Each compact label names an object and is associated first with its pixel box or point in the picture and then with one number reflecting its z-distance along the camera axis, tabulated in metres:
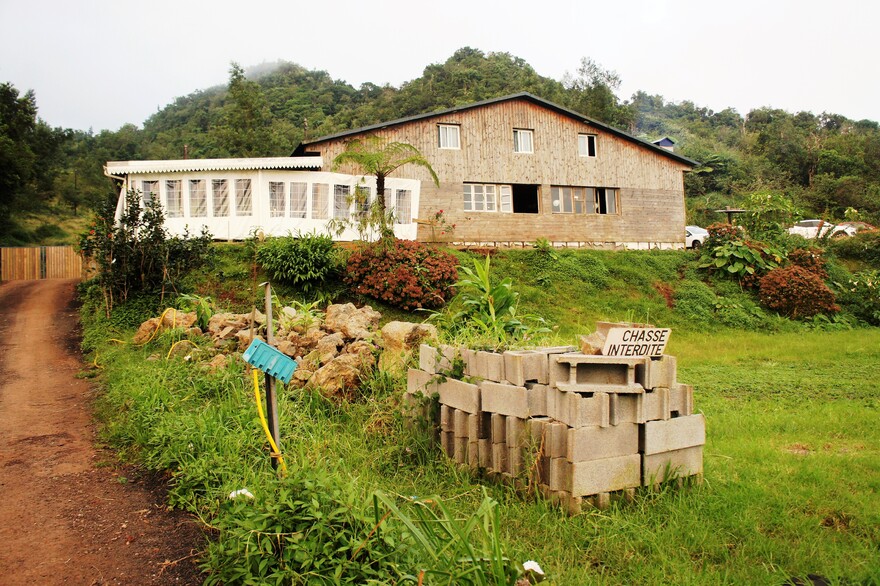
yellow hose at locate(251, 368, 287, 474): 4.57
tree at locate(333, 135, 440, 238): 18.42
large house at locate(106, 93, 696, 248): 19.88
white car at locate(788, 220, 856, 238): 33.28
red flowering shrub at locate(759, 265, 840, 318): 19.16
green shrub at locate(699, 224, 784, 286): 21.34
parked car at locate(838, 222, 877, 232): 31.91
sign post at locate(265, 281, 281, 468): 4.51
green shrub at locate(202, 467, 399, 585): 3.51
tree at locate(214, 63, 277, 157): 37.66
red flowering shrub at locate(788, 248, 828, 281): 21.79
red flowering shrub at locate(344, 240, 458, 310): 15.91
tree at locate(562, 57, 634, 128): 43.66
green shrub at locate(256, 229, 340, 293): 16.16
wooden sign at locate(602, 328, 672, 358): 5.04
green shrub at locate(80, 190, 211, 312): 12.74
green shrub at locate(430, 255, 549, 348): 7.21
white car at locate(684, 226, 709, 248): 30.27
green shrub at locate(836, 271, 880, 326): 19.59
